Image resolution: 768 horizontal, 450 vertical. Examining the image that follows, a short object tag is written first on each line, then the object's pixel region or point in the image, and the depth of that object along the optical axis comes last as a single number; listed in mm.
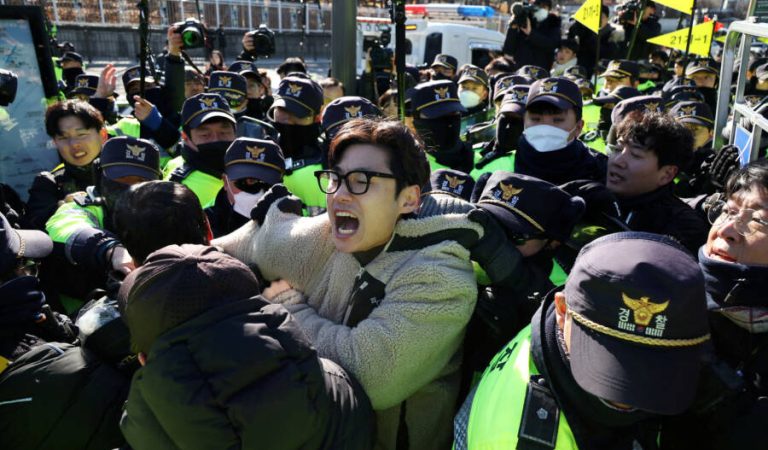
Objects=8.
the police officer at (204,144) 3416
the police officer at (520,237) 1908
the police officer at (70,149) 3465
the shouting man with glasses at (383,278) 1615
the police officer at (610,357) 1226
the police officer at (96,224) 2510
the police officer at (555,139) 3021
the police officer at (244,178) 2809
